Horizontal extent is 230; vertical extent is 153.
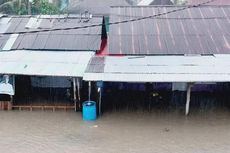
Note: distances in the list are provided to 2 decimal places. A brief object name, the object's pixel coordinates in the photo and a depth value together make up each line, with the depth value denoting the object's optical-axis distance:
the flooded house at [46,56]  15.52
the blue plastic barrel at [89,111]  15.16
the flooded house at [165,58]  14.75
